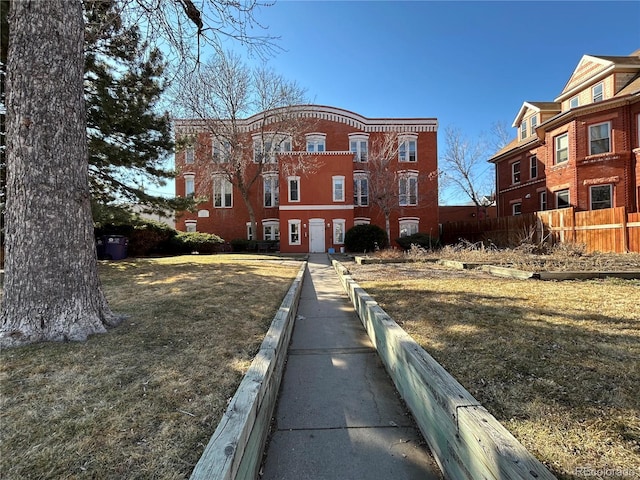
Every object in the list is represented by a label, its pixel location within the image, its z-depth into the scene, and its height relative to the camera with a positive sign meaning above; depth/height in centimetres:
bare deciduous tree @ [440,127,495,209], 3225 +519
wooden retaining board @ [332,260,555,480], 165 -117
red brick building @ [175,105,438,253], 2530 +516
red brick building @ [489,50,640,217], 1608 +472
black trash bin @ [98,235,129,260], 1722 -40
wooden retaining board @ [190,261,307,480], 175 -119
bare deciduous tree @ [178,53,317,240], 2242 +750
